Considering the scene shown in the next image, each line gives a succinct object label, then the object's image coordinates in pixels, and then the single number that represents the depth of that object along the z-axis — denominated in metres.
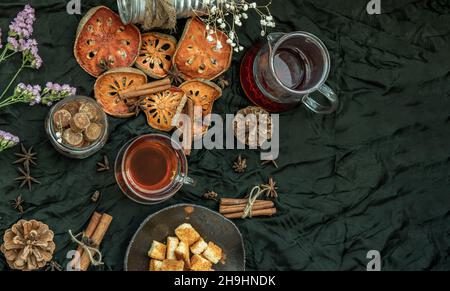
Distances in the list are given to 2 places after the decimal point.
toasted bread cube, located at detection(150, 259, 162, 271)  1.65
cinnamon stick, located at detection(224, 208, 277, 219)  1.75
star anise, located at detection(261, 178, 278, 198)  1.79
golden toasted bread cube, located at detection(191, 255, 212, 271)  1.68
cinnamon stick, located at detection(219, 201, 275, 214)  1.75
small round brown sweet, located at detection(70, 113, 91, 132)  1.58
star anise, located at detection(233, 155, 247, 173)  1.77
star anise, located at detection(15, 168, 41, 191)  1.64
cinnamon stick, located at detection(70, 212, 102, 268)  1.67
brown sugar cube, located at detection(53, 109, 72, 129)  1.60
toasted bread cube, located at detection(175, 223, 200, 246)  1.68
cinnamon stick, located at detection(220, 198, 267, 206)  1.75
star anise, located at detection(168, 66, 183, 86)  1.74
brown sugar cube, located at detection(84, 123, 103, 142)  1.61
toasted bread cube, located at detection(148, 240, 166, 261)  1.65
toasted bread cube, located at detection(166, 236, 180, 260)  1.67
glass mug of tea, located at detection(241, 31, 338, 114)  1.71
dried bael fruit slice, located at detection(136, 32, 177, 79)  1.74
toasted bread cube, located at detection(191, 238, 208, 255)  1.68
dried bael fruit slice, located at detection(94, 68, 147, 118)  1.69
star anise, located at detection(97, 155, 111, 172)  1.69
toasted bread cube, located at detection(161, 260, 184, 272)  1.65
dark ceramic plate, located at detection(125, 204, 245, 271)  1.66
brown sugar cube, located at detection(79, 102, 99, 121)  1.62
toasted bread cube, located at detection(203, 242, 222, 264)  1.70
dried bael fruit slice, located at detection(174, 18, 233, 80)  1.73
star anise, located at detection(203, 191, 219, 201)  1.75
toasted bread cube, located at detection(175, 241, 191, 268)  1.66
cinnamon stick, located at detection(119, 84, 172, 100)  1.70
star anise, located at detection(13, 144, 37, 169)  1.64
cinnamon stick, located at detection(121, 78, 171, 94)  1.71
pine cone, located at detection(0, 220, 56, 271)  1.58
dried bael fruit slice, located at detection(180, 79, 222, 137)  1.75
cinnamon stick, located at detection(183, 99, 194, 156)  1.73
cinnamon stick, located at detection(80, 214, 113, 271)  1.65
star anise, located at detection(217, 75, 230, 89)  1.78
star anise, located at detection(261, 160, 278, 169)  1.80
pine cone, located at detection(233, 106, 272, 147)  1.76
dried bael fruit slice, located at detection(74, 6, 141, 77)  1.69
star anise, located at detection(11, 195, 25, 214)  1.63
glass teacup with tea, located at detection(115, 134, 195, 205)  1.67
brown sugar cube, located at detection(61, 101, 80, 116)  1.62
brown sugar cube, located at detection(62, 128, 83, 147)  1.61
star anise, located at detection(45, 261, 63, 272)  1.63
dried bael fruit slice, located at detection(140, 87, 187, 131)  1.73
